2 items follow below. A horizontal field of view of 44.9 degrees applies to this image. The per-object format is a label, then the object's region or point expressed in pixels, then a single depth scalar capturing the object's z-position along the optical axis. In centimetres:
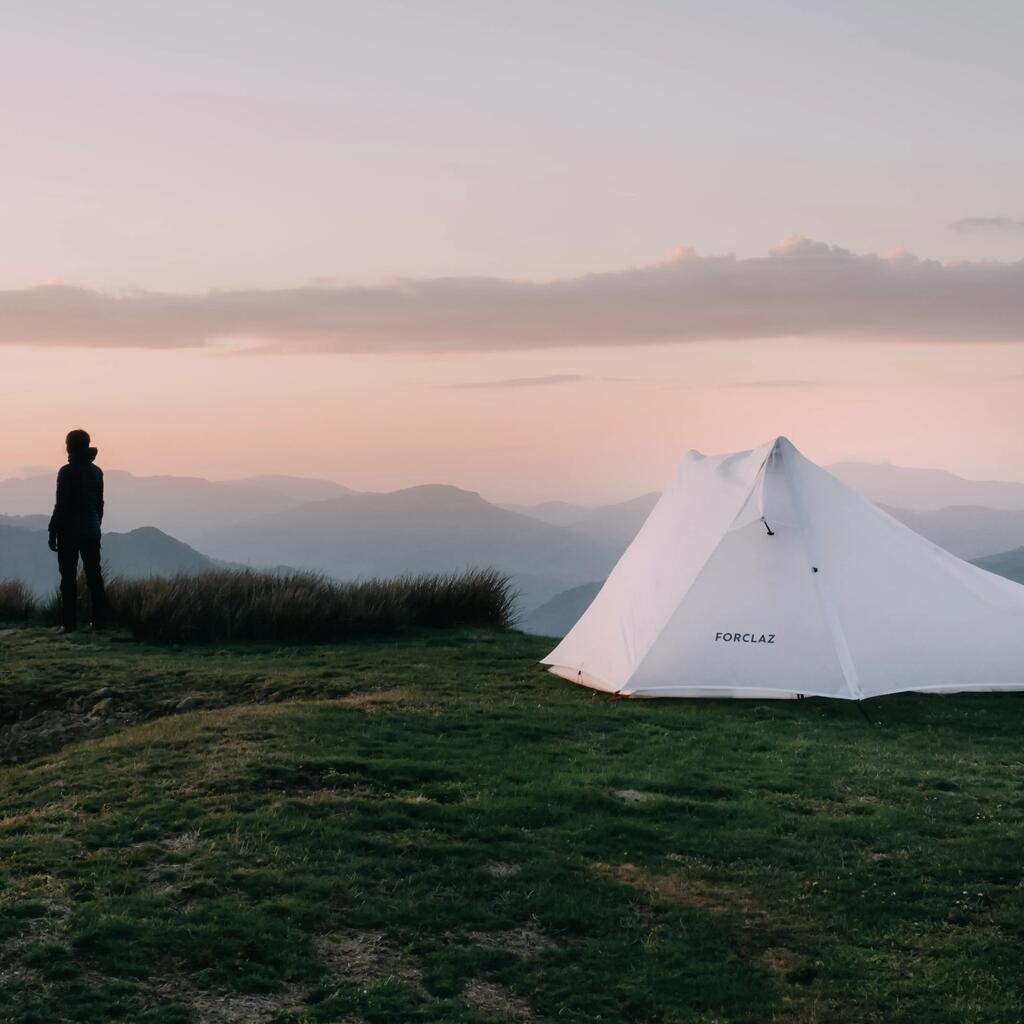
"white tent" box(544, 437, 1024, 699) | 1288
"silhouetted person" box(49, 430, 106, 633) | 1673
